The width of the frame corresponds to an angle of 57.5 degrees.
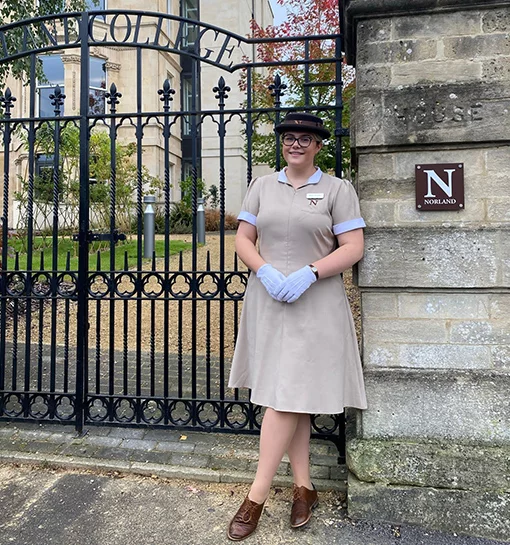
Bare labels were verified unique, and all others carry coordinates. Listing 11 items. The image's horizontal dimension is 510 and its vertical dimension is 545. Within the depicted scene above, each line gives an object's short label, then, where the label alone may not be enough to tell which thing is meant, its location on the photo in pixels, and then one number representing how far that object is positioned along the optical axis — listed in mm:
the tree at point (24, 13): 5910
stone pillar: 2518
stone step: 3020
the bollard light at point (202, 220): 4871
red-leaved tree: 7945
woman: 2414
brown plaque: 2557
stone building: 18469
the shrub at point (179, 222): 14759
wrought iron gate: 3307
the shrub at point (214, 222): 17562
